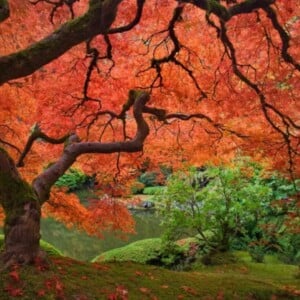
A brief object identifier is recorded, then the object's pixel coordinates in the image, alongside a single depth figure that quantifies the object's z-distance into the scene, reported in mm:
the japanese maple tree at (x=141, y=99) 6219
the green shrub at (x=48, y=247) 8725
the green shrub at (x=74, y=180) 28188
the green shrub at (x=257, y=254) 10305
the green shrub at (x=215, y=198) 9539
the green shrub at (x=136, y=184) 9392
